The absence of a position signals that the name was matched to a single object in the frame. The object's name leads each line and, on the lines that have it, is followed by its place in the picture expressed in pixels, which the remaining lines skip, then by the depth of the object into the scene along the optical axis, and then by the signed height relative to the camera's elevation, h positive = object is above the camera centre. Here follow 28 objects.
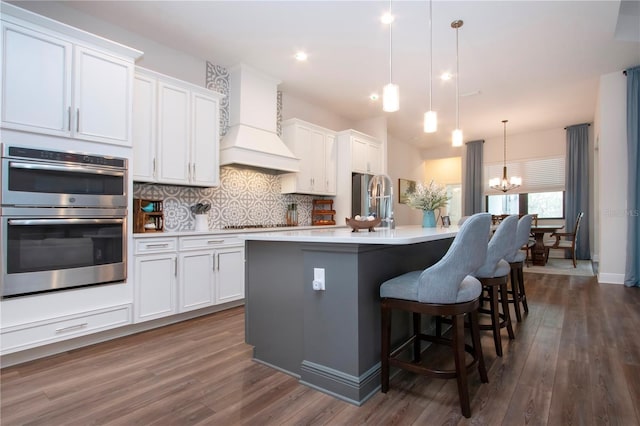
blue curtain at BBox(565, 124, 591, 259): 7.09 +0.76
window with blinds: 7.56 +1.06
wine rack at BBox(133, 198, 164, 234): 3.23 -0.02
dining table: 6.43 -0.69
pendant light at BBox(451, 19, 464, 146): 3.34 +0.95
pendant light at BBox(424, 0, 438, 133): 3.02 +0.89
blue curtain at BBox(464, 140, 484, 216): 8.32 +0.92
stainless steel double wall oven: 2.25 -0.05
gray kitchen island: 1.80 -0.56
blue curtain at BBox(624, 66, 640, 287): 4.47 +0.55
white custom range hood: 4.00 +1.17
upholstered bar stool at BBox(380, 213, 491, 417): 1.64 -0.41
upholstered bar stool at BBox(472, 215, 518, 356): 2.33 -0.38
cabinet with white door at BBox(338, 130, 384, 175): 5.57 +1.16
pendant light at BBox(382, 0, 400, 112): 2.43 +0.89
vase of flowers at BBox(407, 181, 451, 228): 3.13 +0.15
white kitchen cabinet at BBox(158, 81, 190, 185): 3.30 +0.84
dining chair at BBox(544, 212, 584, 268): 6.21 -0.58
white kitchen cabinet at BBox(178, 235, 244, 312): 3.23 -0.60
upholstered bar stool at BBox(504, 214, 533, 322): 3.07 -0.41
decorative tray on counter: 2.40 -0.07
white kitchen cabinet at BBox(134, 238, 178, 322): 2.89 -0.60
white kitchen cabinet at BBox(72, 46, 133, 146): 2.57 +0.97
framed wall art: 8.29 +0.73
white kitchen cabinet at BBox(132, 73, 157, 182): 3.10 +0.84
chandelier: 7.29 +0.78
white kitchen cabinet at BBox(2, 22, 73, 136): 2.24 +0.96
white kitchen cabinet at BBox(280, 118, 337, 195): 4.93 +0.93
